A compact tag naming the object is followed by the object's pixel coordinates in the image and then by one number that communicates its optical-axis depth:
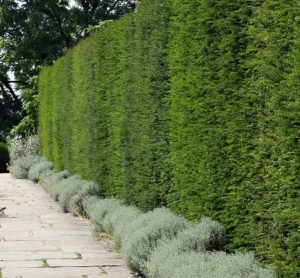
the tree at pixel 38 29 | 33.59
